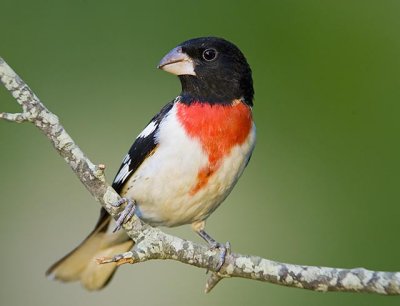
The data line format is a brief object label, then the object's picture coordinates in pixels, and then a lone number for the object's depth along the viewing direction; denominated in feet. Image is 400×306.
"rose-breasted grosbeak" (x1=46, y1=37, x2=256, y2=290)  19.88
